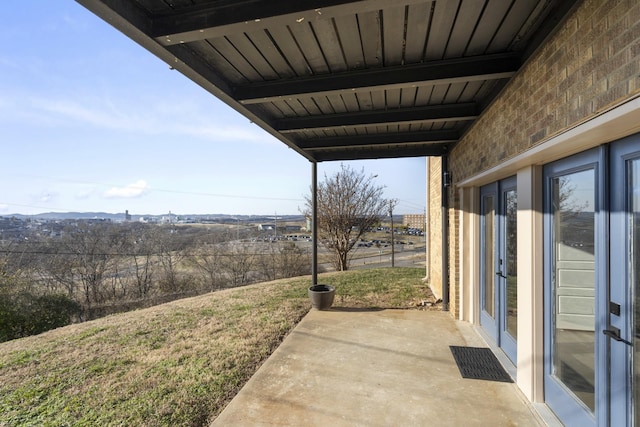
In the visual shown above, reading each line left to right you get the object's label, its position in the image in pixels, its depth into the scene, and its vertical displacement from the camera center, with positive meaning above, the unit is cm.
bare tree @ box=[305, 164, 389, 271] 1295 +53
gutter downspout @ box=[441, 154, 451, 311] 530 -27
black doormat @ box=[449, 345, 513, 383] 303 -162
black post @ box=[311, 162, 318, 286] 576 -13
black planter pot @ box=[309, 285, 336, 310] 536 -145
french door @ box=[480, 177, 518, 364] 321 -53
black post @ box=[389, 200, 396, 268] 1428 +61
